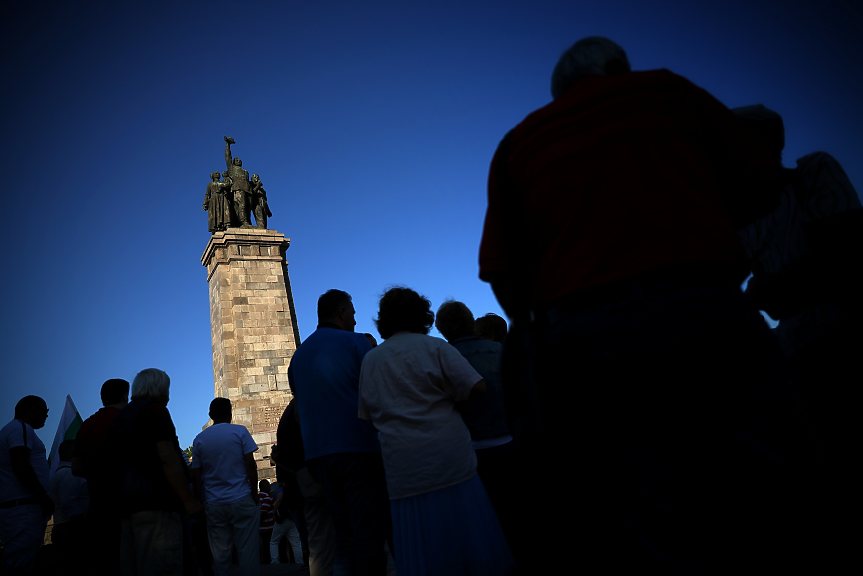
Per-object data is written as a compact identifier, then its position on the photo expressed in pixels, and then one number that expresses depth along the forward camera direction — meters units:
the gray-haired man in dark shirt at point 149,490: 3.24
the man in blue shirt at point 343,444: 2.82
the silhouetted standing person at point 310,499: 3.49
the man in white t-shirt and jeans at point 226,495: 4.47
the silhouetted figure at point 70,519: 5.14
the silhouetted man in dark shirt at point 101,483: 3.34
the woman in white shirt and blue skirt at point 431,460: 2.39
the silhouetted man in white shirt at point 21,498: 4.68
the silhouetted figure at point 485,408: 3.04
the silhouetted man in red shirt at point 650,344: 1.07
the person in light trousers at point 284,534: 6.16
